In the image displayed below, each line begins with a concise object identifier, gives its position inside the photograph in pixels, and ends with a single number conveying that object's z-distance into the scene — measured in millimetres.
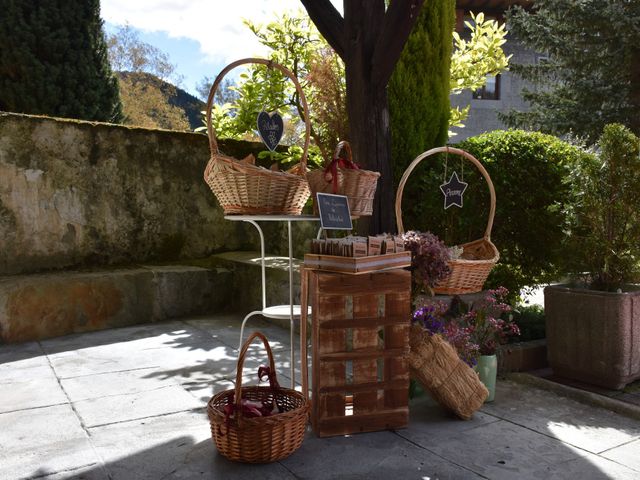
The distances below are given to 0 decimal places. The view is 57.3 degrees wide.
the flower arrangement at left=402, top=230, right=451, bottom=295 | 3281
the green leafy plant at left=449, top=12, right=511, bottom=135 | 7590
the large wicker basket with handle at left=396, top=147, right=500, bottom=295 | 3539
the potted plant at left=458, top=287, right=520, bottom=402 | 3609
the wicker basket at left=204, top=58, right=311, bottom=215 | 2875
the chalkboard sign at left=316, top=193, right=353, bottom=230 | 2859
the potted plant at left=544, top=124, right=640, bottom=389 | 3756
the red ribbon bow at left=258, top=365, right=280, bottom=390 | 2861
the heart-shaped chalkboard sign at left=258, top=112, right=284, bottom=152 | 3133
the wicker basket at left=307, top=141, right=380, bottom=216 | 3086
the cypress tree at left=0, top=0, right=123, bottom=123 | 9086
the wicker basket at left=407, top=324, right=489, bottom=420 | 3213
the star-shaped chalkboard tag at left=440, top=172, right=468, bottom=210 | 3980
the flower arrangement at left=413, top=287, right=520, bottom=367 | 3295
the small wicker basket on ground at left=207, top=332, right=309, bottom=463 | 2604
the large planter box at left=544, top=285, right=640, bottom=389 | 3732
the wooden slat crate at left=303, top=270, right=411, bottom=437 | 2938
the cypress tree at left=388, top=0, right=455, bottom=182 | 5570
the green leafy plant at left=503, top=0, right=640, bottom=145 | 10914
